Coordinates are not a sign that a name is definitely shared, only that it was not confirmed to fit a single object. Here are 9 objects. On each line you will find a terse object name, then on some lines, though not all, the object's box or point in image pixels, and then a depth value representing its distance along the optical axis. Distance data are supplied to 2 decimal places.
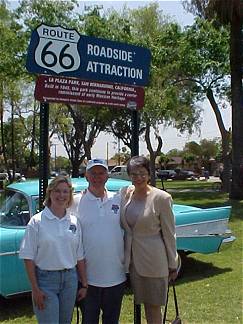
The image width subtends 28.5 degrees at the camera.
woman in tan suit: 3.49
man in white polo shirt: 3.35
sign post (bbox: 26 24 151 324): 4.34
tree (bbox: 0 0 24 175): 20.12
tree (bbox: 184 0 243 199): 17.06
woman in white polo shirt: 3.14
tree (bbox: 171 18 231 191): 20.98
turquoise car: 5.02
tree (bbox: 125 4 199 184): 21.03
